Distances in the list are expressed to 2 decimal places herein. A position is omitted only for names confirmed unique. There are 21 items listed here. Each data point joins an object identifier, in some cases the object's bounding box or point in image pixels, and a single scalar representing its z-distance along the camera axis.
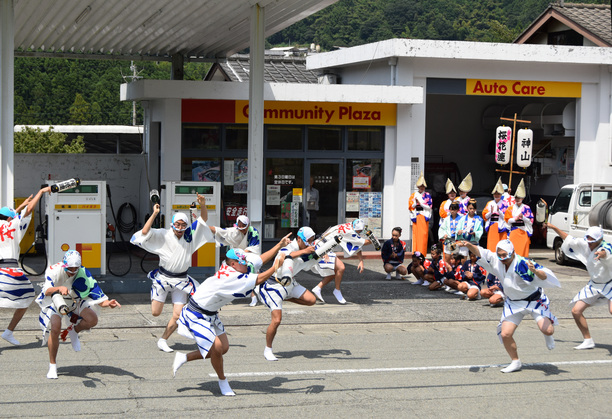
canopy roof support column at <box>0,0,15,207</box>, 14.12
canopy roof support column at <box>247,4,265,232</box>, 15.96
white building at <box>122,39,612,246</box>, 19.81
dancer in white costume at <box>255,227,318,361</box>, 10.59
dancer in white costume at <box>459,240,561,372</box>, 10.14
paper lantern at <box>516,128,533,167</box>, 21.56
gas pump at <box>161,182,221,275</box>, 16.16
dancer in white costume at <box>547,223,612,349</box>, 11.46
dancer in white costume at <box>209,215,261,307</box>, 13.26
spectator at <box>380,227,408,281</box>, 17.36
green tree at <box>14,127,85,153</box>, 40.75
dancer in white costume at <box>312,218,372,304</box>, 13.62
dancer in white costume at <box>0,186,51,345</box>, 11.10
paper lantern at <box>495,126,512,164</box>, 21.16
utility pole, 42.81
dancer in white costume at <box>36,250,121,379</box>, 9.43
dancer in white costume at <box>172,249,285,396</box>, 8.89
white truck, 19.64
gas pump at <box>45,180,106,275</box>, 15.15
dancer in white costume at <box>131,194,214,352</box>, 11.52
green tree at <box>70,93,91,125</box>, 56.56
